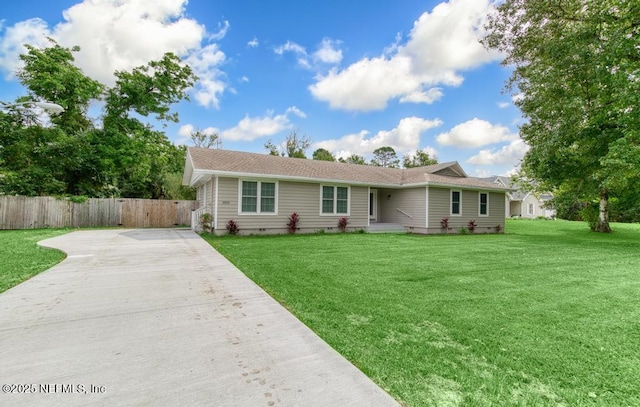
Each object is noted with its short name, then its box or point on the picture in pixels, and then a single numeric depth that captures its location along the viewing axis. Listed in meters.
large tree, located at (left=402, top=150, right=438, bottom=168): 42.34
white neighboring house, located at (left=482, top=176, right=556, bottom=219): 33.97
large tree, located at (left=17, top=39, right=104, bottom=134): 15.49
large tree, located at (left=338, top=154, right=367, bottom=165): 43.16
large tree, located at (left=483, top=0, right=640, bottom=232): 9.95
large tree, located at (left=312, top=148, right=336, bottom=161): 39.84
